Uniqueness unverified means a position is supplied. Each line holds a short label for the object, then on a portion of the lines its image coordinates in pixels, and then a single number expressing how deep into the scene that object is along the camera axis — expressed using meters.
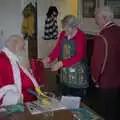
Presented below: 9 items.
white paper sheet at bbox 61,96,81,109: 2.35
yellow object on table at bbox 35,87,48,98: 2.39
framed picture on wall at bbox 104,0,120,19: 3.44
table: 1.93
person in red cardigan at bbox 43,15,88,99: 2.97
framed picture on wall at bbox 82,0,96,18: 4.15
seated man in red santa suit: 2.30
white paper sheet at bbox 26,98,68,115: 2.04
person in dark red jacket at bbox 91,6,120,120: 2.65
